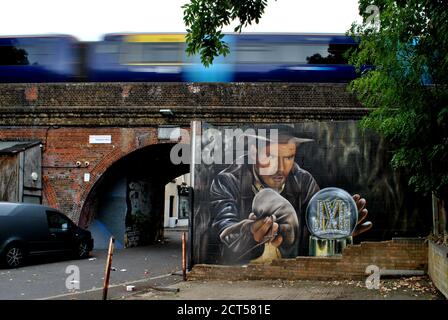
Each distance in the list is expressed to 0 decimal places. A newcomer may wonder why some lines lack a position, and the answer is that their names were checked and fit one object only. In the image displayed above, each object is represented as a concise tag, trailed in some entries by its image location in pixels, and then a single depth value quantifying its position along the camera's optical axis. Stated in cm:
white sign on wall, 1836
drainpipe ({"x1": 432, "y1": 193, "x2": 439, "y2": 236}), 1055
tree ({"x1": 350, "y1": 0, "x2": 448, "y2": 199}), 796
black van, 1312
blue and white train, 1823
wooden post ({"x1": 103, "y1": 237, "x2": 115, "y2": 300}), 875
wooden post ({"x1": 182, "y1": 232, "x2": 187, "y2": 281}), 1066
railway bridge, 1761
